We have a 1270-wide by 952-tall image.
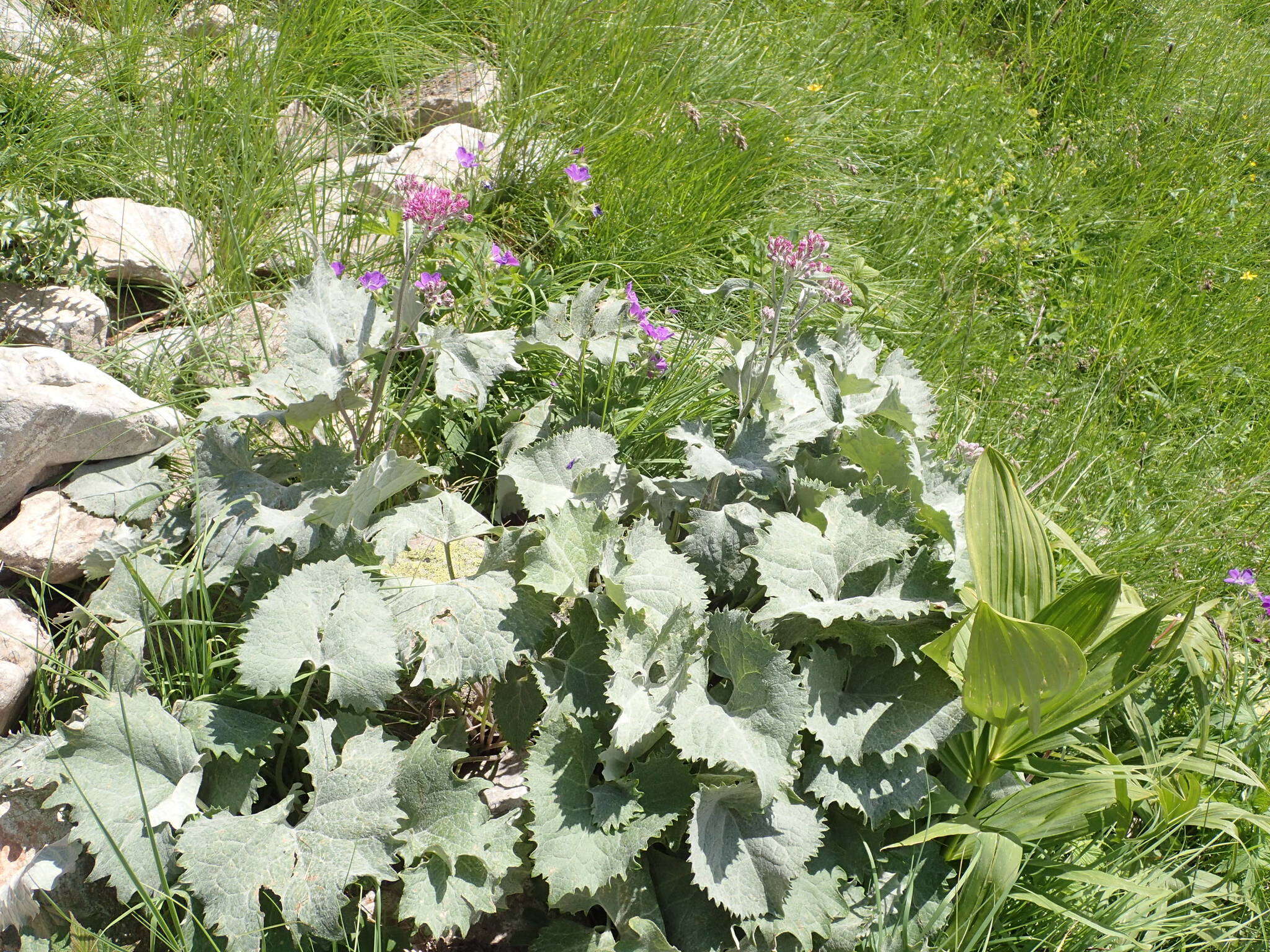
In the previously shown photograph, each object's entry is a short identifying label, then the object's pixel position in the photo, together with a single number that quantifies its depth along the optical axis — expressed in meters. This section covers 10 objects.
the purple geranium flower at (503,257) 2.49
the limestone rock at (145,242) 2.49
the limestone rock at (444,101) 3.41
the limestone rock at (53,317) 2.29
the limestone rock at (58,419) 1.93
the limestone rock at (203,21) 3.19
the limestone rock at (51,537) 1.94
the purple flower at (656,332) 2.43
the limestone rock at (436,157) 3.00
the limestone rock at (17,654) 1.80
